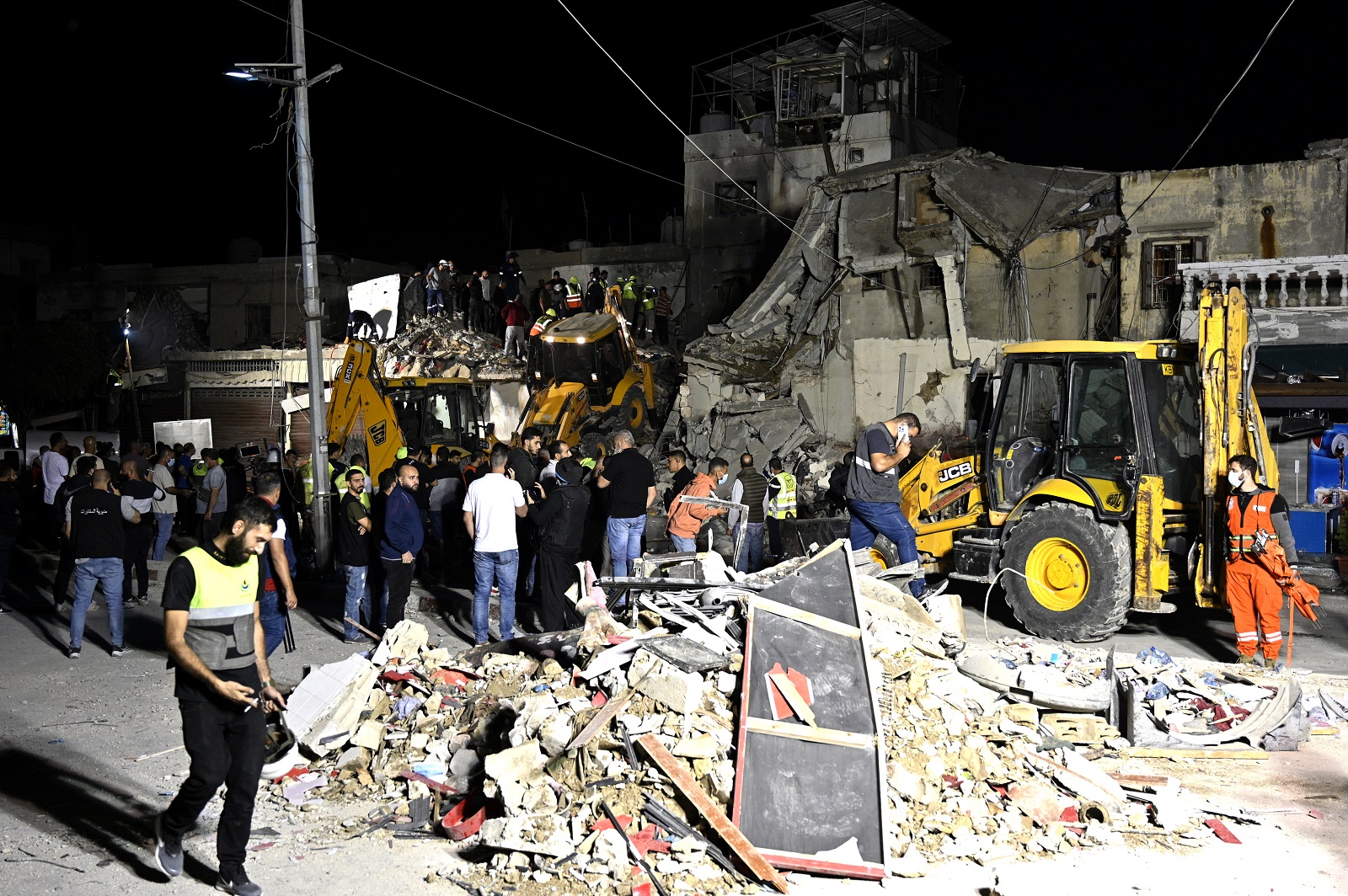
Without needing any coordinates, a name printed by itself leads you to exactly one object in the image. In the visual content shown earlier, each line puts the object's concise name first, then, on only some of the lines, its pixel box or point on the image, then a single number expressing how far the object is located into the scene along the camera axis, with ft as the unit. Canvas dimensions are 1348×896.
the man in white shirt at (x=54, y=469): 51.96
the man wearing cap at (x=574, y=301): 94.99
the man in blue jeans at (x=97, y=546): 32.73
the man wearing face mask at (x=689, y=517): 39.19
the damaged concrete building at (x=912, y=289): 70.79
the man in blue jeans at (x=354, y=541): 34.19
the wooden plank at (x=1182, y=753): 23.43
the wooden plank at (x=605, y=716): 19.76
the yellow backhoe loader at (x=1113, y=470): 30.89
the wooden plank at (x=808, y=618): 22.38
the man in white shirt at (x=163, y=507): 49.88
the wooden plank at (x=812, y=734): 19.61
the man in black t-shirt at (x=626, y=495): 35.94
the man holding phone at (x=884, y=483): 34.83
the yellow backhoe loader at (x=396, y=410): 59.62
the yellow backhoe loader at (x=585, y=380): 73.05
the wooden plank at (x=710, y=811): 17.30
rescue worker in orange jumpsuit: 29.14
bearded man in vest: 16.57
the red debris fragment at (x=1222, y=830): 19.06
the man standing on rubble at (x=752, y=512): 42.49
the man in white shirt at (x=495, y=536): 32.73
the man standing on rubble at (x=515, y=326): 93.76
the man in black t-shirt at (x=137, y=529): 38.83
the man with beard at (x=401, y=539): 33.96
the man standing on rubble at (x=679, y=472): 41.34
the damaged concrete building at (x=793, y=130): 117.50
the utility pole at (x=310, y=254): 44.34
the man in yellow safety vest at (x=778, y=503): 43.98
